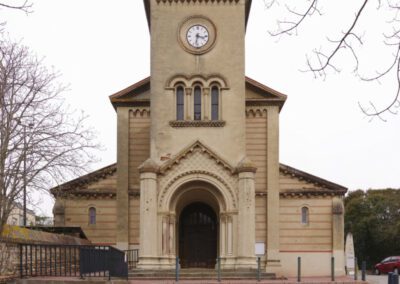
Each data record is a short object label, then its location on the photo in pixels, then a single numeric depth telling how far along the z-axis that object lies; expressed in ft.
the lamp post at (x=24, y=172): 66.20
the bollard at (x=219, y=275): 95.80
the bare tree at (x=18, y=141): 65.05
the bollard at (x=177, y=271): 93.38
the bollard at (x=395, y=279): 59.96
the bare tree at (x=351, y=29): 29.66
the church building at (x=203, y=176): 113.50
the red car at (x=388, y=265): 161.09
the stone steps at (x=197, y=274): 104.78
